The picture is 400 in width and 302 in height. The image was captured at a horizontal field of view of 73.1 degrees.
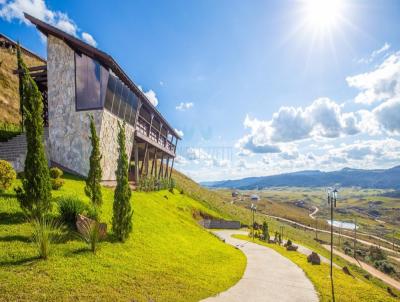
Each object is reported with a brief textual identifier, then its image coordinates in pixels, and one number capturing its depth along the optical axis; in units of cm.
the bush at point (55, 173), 2127
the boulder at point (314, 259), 2291
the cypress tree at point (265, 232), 4042
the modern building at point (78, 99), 2895
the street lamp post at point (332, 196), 1617
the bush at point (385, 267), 4906
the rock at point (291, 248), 3141
